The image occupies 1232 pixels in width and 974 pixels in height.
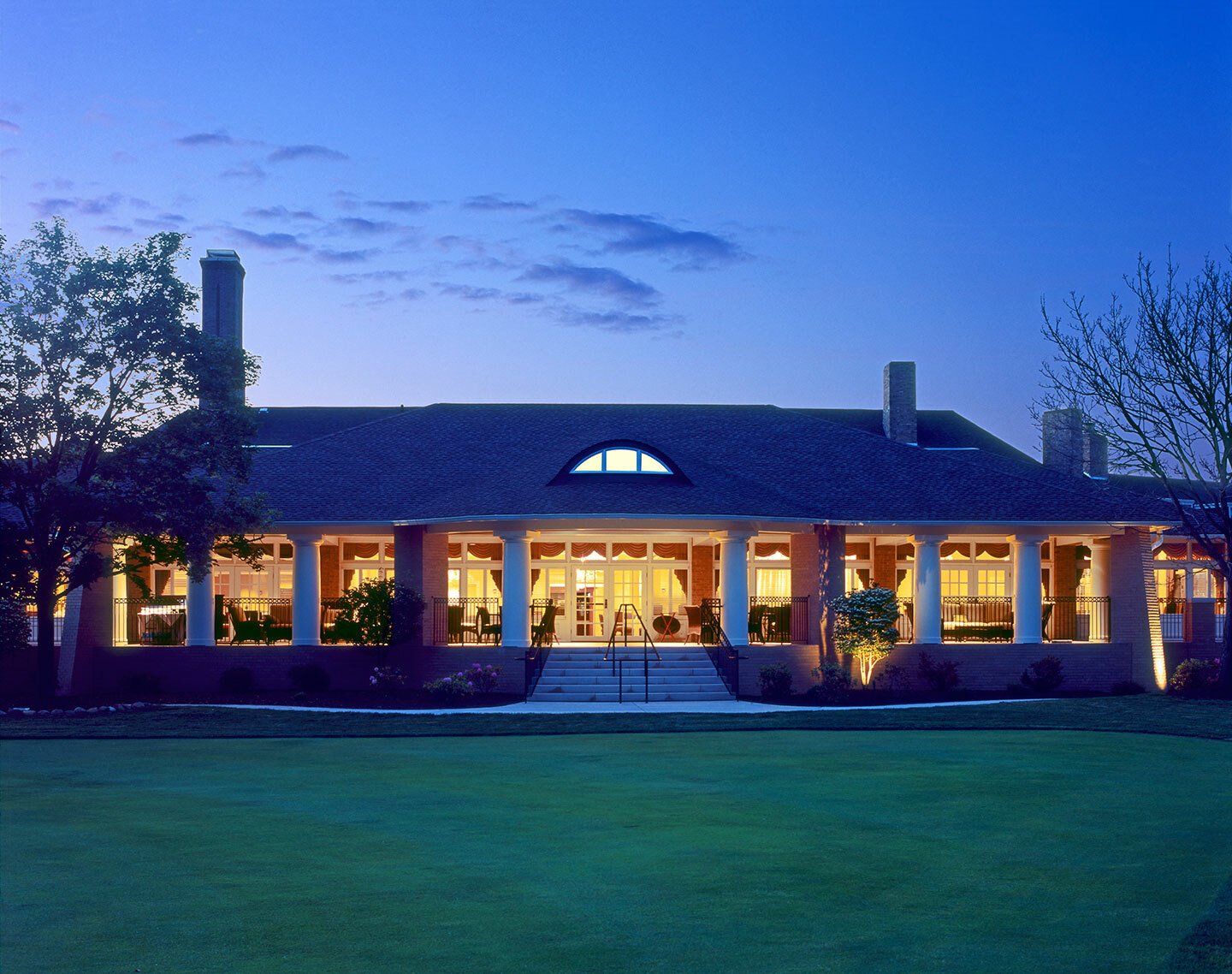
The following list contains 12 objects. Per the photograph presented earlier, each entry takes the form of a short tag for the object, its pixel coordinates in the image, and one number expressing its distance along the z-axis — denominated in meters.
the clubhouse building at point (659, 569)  30.39
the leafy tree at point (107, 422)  26.25
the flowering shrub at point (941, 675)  30.84
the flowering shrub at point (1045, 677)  31.30
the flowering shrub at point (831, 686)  28.53
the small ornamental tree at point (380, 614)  30.53
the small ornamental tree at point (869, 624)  30.17
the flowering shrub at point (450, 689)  28.00
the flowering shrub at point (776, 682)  29.06
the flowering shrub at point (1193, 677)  31.05
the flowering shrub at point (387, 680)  29.48
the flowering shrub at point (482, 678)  29.09
